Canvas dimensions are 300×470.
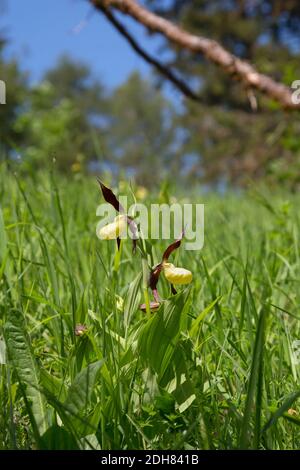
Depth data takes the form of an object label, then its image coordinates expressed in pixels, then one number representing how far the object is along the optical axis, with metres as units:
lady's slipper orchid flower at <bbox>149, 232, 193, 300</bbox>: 1.41
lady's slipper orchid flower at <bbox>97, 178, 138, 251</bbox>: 1.45
